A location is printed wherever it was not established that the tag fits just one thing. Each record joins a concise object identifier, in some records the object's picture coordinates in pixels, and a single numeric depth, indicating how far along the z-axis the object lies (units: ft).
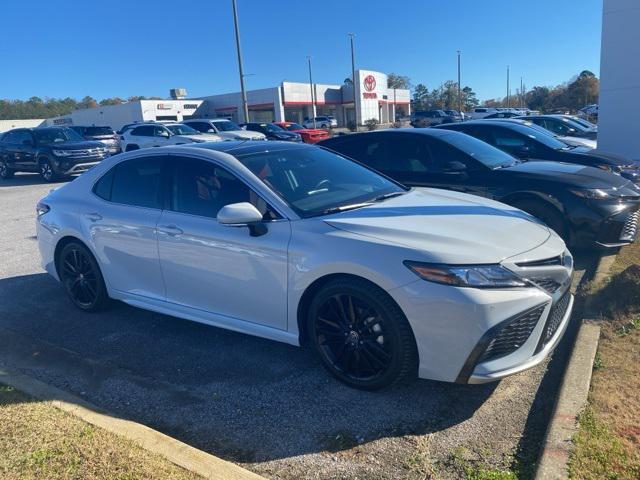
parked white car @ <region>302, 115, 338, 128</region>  179.75
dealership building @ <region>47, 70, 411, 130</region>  195.93
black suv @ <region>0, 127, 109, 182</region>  54.60
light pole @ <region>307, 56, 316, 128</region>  198.76
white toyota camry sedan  10.31
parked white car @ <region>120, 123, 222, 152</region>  64.03
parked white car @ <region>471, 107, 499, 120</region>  135.23
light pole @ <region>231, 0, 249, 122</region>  89.10
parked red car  97.89
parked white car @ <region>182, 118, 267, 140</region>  72.88
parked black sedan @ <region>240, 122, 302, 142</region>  89.84
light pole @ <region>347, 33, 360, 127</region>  176.96
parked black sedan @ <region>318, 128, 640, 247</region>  19.85
